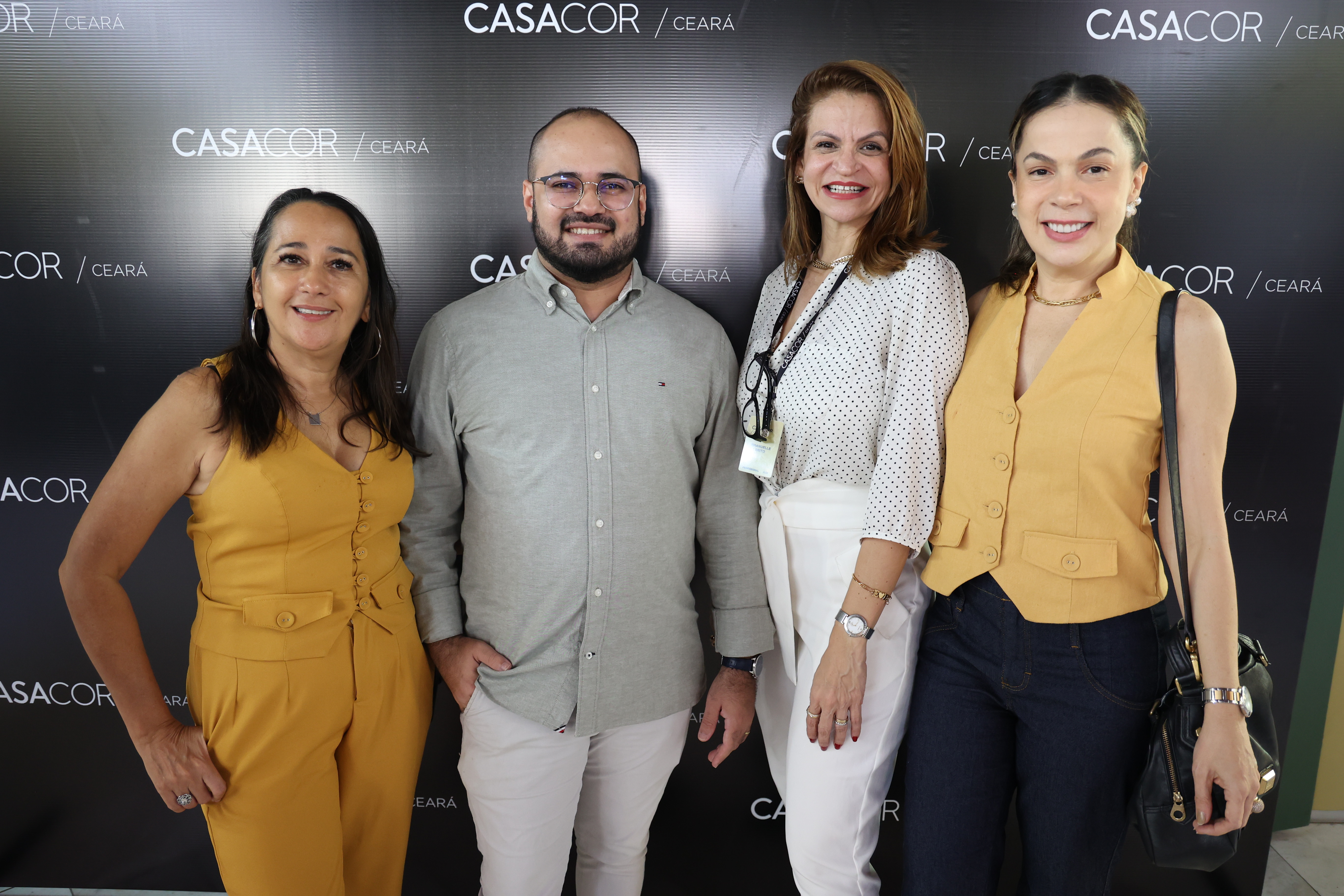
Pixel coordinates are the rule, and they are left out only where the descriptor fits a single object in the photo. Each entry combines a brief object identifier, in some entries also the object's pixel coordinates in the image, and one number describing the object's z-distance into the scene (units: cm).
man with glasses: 194
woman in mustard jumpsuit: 165
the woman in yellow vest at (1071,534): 159
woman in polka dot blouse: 177
